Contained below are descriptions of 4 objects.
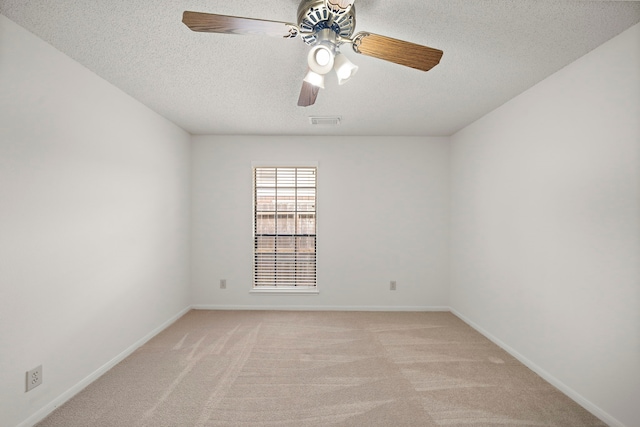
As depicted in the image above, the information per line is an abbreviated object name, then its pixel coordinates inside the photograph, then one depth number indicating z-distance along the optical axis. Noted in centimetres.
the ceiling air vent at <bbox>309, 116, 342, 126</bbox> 360
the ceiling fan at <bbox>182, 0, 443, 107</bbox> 144
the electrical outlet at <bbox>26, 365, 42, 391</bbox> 197
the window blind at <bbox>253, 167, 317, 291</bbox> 448
